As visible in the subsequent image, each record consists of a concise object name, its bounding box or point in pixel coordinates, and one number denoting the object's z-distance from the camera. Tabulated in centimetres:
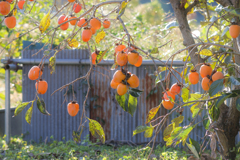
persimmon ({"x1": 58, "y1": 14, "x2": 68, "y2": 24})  436
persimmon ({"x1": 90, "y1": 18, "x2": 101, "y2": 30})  404
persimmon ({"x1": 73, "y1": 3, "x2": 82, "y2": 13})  467
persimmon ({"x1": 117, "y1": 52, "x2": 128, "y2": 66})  358
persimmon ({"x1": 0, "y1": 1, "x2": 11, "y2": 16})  409
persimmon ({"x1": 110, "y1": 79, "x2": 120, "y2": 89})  370
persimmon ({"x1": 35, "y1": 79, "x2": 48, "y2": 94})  400
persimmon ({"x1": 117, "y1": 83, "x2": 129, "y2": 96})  359
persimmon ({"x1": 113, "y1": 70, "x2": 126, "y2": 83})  360
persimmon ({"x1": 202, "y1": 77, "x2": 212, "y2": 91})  408
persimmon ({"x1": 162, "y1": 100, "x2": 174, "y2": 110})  402
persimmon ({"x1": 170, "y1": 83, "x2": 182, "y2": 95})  417
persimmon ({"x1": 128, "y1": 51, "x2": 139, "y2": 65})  358
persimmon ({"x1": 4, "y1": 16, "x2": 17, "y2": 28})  422
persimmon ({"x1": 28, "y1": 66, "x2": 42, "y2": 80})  391
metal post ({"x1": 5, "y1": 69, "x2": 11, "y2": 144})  1109
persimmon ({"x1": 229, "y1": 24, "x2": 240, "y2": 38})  445
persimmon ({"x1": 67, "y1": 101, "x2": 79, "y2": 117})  428
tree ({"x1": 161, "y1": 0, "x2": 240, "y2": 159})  471
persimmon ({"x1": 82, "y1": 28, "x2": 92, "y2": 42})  402
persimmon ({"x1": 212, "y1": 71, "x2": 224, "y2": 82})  404
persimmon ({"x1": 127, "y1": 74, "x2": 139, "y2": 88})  361
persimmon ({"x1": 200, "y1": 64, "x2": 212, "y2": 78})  411
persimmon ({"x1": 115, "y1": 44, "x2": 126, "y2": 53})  389
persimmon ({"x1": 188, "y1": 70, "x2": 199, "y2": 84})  420
